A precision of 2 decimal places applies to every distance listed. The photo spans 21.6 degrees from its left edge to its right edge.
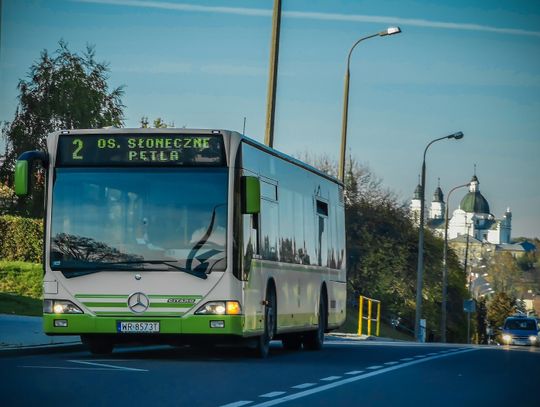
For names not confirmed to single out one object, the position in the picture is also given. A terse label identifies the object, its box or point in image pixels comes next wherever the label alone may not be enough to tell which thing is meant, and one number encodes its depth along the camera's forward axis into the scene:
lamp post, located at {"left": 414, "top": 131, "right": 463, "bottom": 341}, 58.20
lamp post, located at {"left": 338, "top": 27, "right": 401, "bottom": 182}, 45.62
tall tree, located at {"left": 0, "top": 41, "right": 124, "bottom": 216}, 59.44
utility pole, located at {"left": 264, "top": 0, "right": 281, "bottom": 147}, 33.41
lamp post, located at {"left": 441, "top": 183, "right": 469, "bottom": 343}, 71.19
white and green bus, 19.70
